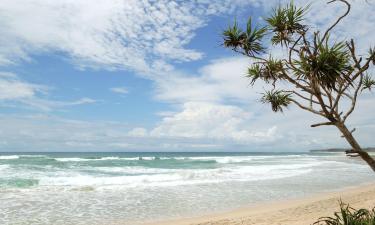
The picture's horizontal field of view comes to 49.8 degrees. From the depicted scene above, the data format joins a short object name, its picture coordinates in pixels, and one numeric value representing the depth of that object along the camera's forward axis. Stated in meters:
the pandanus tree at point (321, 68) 4.28
